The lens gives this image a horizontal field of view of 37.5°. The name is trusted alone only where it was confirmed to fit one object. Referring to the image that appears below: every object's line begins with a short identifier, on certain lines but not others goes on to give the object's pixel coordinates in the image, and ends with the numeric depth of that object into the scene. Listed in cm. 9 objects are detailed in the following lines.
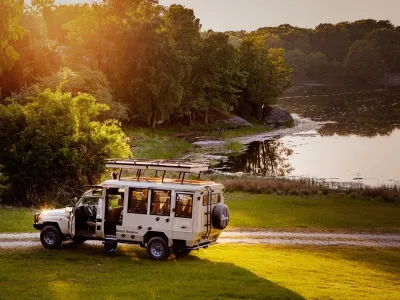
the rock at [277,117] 12888
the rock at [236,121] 11788
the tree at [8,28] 6119
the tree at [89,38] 9012
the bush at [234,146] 8570
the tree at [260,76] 12632
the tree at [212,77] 11000
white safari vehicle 2373
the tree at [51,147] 4247
